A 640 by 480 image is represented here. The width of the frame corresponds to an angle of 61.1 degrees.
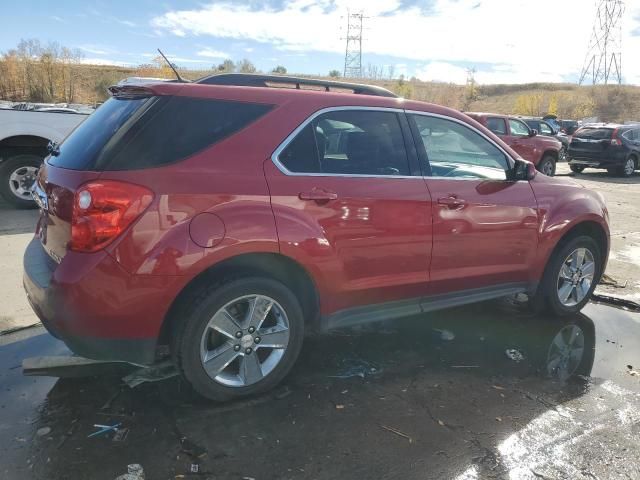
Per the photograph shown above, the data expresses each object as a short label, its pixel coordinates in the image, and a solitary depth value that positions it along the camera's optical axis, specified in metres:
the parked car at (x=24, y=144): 7.93
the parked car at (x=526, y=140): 15.12
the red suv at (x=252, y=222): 2.76
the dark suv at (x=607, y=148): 17.72
